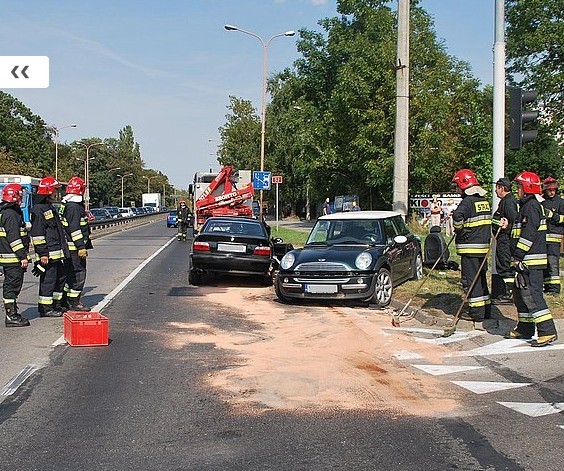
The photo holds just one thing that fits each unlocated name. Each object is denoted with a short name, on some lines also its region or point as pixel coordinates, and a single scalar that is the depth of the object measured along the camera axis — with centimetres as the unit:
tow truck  3065
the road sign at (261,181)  3322
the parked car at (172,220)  5489
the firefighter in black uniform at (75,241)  1156
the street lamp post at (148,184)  15850
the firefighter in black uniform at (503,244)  1032
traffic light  1112
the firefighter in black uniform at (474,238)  1011
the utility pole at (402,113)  1597
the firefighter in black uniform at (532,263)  884
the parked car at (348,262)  1210
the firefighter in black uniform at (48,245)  1092
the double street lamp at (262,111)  4047
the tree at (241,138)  7782
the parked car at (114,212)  7406
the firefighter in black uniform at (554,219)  1278
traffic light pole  1187
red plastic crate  888
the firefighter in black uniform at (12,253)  1022
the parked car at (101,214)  6725
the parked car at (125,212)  8002
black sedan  1526
